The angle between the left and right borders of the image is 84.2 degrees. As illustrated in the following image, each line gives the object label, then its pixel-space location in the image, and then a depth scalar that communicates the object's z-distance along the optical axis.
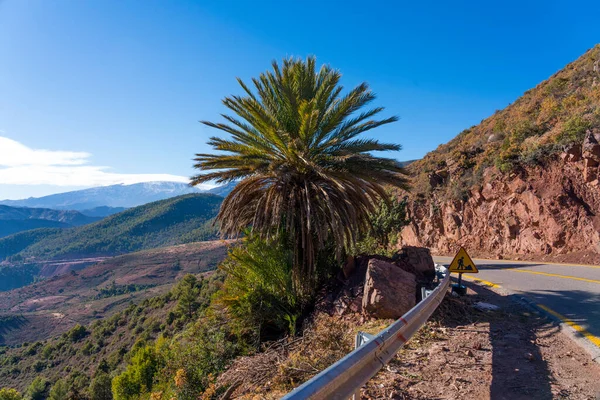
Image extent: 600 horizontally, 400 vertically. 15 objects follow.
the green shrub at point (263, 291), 7.14
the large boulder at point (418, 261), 7.84
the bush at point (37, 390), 44.47
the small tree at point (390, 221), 18.34
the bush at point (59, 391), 37.22
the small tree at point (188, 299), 40.06
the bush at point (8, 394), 36.92
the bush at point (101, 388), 32.47
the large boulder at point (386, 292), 5.82
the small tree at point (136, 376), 20.96
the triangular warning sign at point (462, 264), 6.72
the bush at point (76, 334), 59.31
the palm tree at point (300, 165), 7.02
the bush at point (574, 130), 15.22
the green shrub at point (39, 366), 55.94
